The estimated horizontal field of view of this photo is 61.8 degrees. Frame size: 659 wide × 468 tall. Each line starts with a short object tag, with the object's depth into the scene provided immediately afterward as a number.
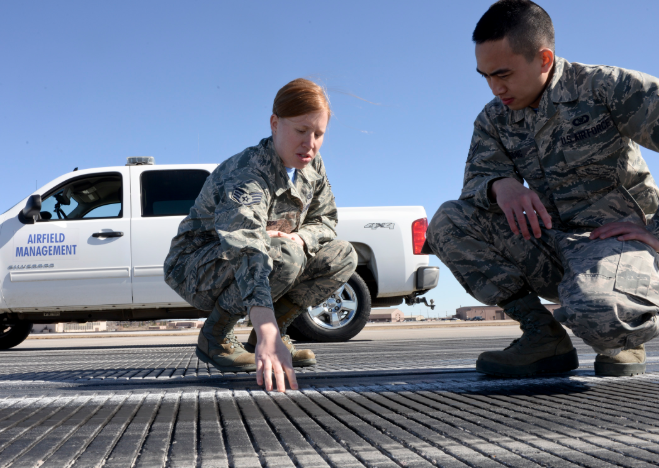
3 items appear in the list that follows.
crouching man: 1.68
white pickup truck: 4.92
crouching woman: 1.74
